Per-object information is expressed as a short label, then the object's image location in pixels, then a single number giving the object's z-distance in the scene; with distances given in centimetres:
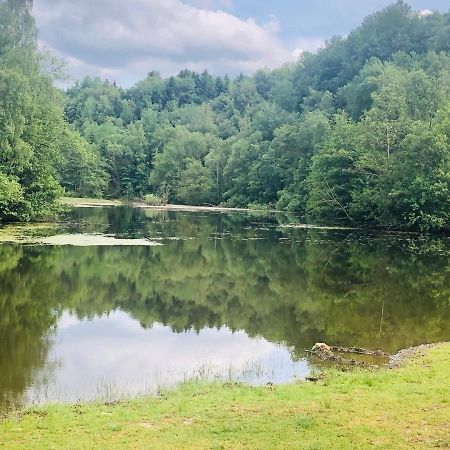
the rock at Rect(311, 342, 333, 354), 1622
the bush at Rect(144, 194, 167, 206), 11406
